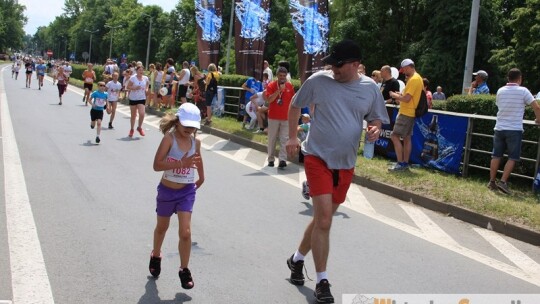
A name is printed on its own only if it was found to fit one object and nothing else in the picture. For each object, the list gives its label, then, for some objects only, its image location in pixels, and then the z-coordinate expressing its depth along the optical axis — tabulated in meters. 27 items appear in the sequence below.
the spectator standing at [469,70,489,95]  13.08
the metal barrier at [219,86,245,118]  20.20
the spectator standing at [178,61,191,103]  22.17
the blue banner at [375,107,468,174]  10.91
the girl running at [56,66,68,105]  25.62
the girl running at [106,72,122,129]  16.50
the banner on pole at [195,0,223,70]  25.73
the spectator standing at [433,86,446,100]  19.11
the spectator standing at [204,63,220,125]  18.34
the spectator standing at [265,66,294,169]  11.62
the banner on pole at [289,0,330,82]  19.42
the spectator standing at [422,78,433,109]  12.04
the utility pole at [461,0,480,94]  13.46
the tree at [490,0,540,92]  32.12
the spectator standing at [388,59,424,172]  10.59
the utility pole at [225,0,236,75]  31.66
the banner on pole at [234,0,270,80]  22.80
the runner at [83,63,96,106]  25.08
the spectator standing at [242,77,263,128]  18.39
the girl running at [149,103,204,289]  4.78
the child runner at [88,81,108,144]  13.98
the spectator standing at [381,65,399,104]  12.13
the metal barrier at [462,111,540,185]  10.38
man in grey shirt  4.67
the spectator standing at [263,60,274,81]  19.55
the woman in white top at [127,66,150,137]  15.52
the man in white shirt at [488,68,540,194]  9.17
